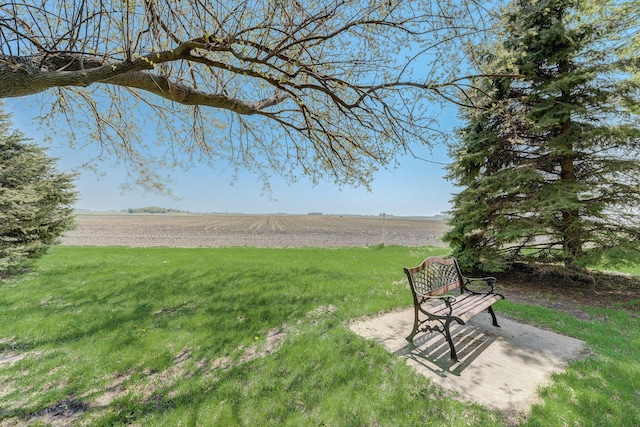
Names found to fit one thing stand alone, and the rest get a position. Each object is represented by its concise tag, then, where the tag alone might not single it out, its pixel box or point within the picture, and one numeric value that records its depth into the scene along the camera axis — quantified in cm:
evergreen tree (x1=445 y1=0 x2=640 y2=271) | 625
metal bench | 350
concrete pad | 273
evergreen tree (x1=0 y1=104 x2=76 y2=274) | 721
